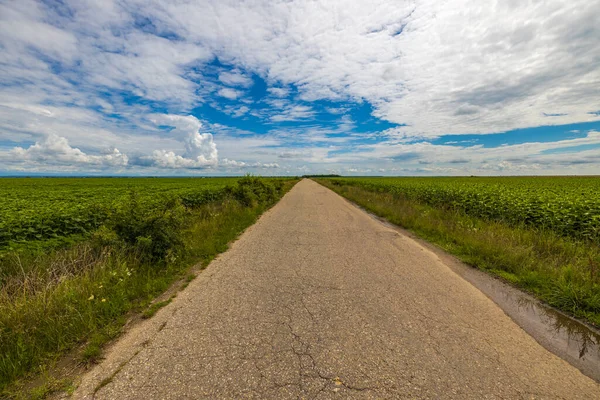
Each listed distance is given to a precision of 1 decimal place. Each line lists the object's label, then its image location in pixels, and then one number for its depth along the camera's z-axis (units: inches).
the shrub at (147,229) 231.0
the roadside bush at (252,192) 661.3
